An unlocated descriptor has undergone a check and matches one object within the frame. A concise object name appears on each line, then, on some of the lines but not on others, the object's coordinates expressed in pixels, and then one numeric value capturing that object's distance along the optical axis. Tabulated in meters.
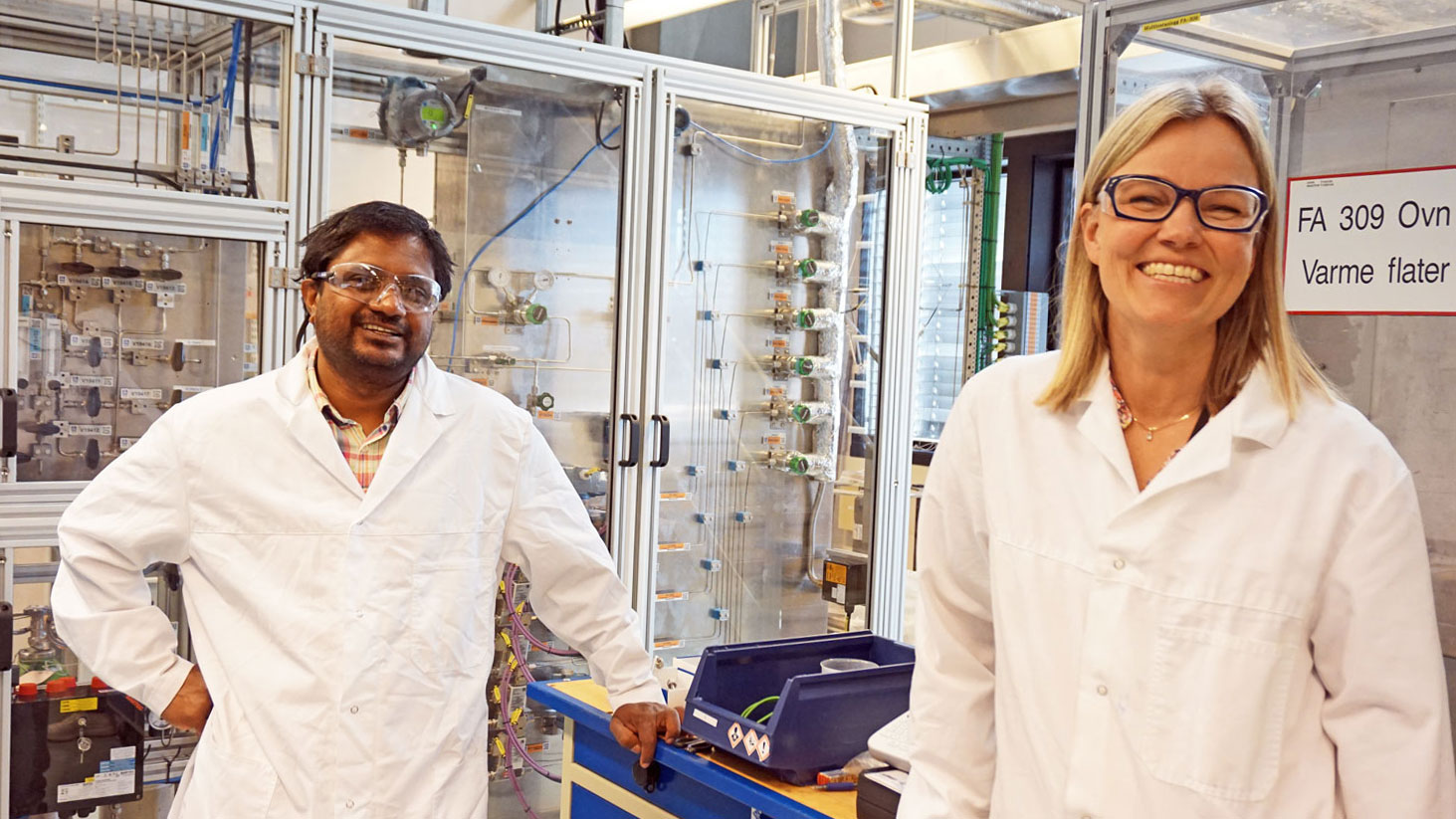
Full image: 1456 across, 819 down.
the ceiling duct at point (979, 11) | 4.71
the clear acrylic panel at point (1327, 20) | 1.83
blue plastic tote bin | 1.91
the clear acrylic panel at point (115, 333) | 2.92
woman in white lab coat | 1.14
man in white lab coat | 1.82
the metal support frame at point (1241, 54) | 1.86
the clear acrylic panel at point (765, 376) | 3.93
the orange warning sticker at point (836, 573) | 4.22
